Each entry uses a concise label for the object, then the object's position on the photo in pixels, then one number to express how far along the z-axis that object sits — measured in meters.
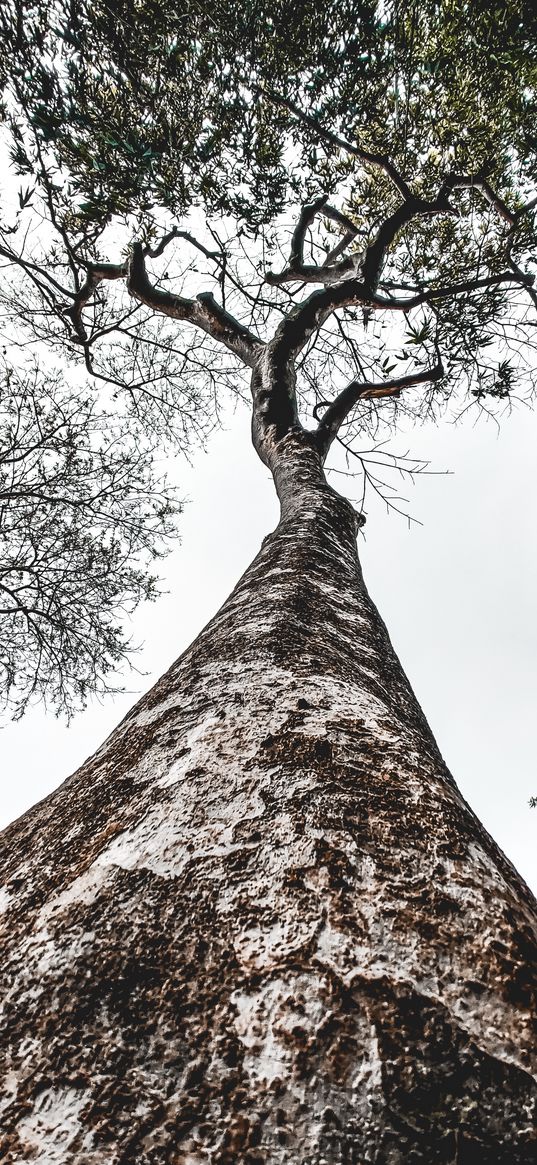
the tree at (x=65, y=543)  6.21
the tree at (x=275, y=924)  0.53
